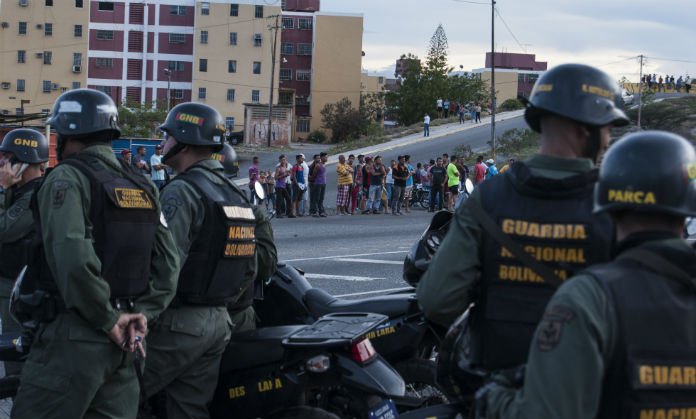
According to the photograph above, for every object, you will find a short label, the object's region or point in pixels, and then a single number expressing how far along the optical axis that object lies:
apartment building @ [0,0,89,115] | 82.19
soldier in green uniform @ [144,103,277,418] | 4.61
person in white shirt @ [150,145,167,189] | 21.54
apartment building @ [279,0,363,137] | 94.38
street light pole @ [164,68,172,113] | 83.59
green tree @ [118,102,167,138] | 69.88
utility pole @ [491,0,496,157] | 56.86
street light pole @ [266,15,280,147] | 67.68
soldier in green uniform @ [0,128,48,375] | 5.80
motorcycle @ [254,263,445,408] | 5.76
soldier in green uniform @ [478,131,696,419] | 2.31
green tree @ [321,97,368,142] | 86.38
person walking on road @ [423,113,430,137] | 60.43
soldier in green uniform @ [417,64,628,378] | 3.14
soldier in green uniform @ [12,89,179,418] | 3.90
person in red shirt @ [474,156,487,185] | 30.89
